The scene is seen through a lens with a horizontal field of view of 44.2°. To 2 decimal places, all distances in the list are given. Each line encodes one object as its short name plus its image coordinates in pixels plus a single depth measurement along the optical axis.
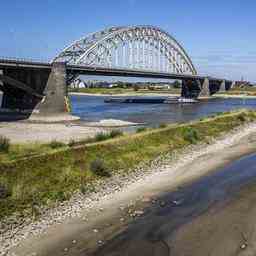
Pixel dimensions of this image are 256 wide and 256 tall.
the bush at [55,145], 23.22
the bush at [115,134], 27.80
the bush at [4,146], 21.57
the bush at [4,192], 14.20
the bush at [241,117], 47.93
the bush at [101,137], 26.16
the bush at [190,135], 29.96
